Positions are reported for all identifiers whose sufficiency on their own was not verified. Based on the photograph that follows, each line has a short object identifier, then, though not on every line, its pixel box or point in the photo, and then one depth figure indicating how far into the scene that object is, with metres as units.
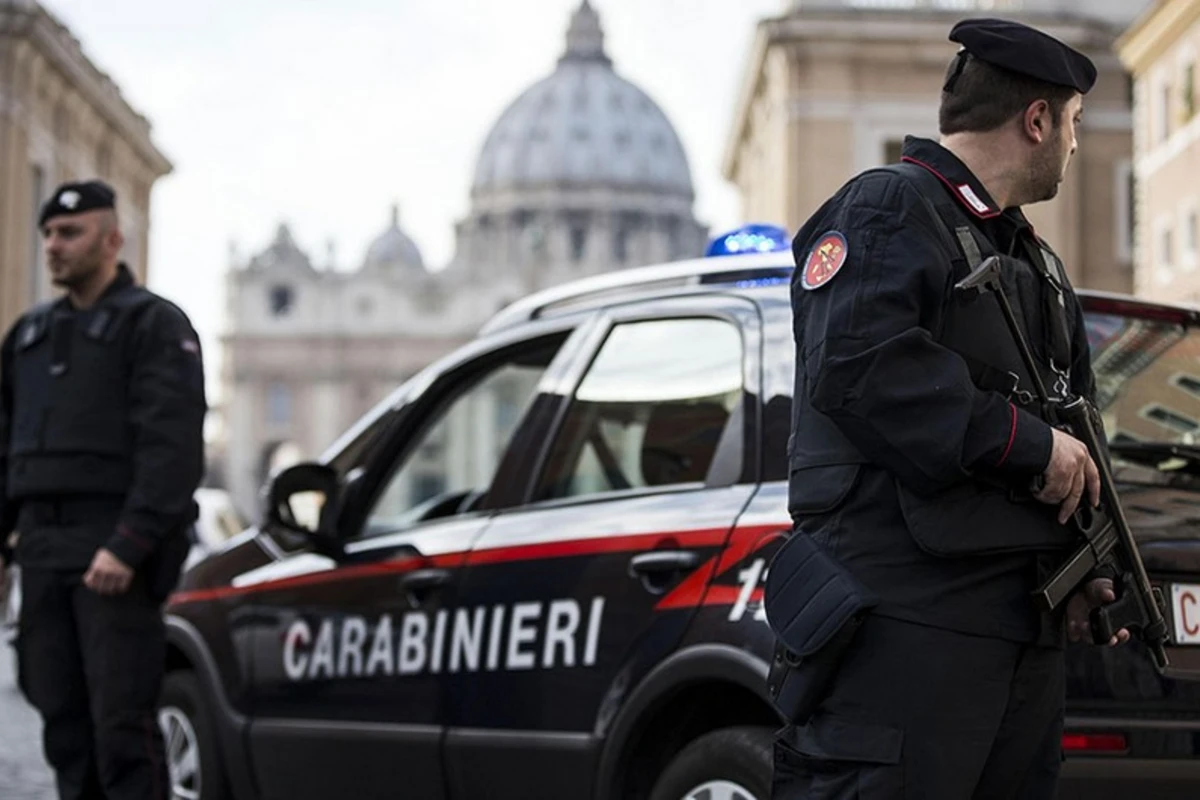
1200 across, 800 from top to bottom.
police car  7.38
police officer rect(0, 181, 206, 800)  9.39
